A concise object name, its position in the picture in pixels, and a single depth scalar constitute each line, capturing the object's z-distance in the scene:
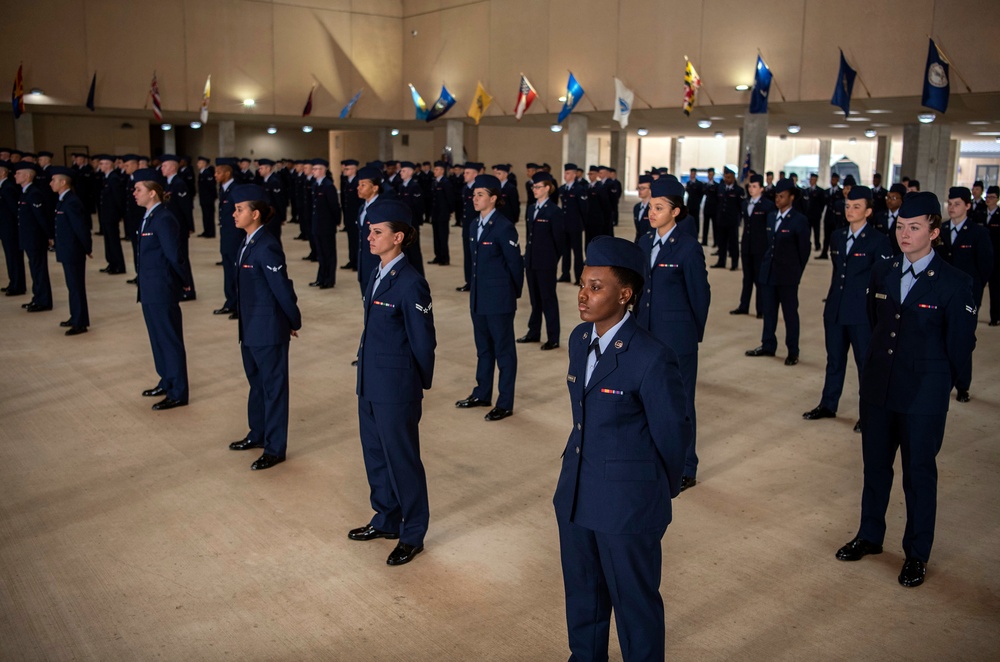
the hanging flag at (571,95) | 21.92
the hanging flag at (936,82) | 16.69
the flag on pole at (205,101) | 25.86
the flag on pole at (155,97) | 25.66
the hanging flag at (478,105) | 22.48
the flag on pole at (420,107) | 25.84
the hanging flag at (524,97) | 22.33
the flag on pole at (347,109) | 27.18
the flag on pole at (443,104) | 23.97
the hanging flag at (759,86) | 19.42
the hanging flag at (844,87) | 18.17
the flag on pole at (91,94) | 25.09
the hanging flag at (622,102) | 20.34
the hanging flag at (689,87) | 19.97
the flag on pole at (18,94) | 23.56
